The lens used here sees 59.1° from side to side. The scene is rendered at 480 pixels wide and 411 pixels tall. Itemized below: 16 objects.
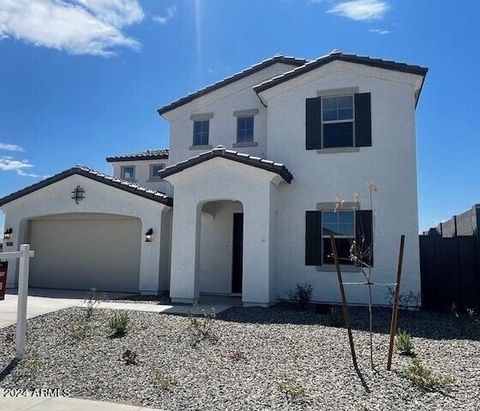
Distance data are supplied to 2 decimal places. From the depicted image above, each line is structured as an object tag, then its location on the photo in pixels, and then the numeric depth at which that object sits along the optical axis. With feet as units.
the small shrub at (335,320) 31.37
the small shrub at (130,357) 22.13
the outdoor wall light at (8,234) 53.98
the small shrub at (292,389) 17.44
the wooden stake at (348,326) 20.69
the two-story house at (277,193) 40.73
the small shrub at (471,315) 32.10
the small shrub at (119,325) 27.68
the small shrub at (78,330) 26.73
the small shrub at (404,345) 23.68
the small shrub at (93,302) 32.93
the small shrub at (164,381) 18.60
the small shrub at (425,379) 18.37
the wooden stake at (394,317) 20.54
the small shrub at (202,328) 26.63
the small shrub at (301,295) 39.50
